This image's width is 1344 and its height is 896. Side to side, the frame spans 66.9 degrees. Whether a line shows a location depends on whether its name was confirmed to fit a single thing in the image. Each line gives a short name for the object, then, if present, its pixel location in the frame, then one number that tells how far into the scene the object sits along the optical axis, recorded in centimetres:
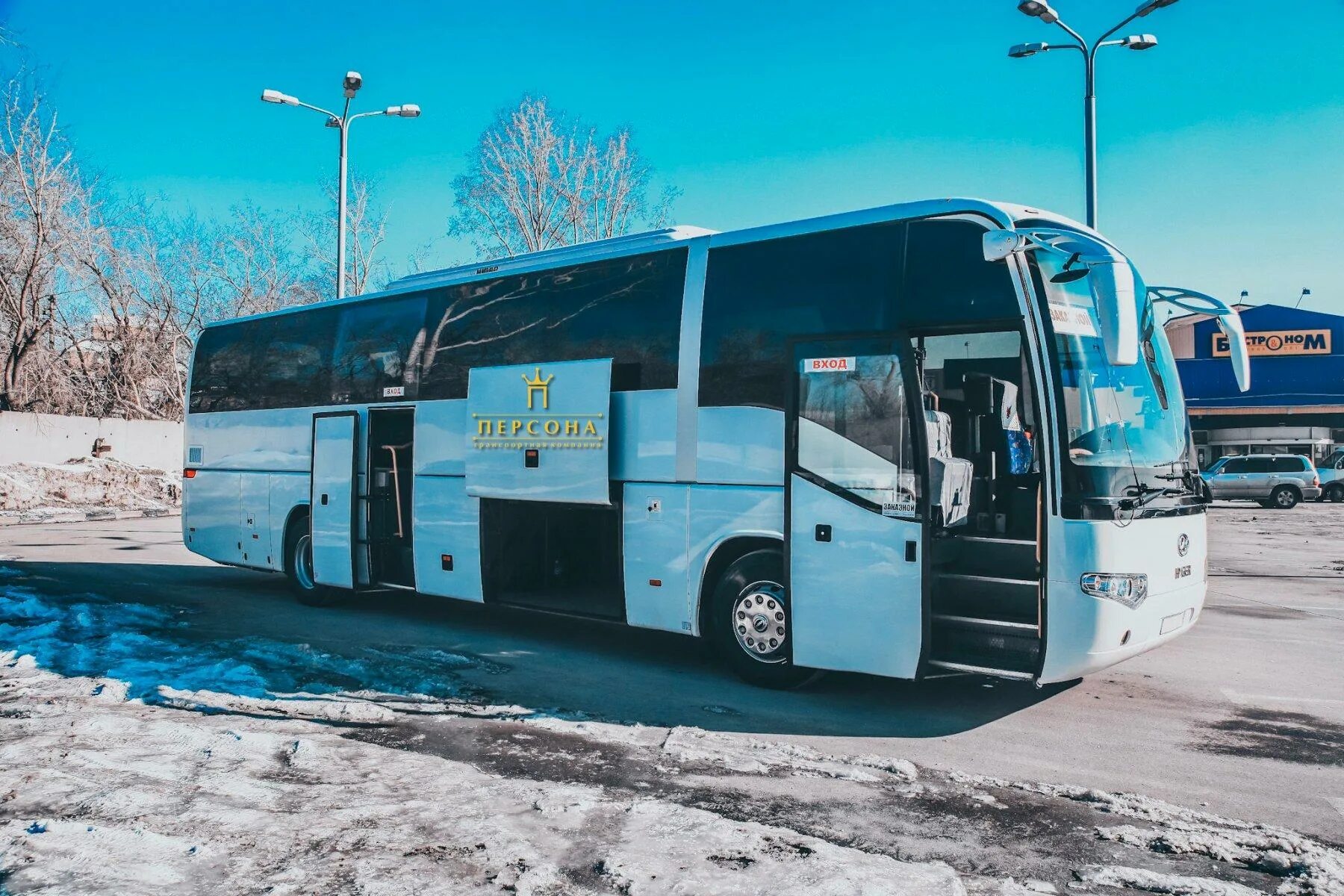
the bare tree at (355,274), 3660
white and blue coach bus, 641
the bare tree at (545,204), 3672
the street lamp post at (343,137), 2138
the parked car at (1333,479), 3647
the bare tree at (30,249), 2948
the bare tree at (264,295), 3928
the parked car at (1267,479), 3288
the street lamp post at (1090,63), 1484
